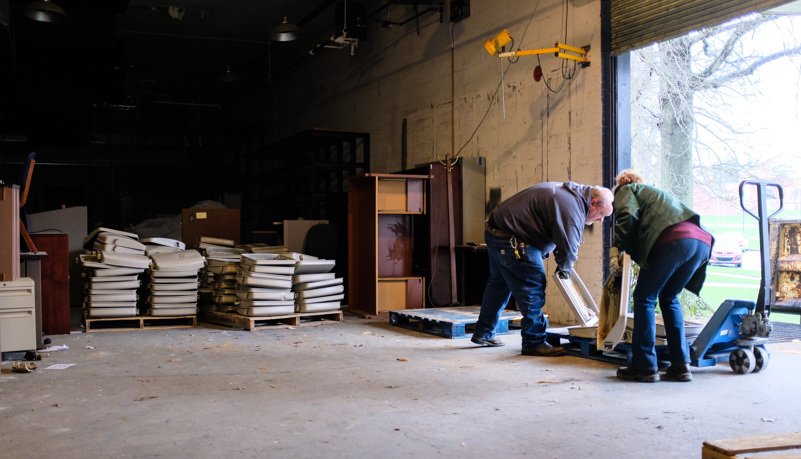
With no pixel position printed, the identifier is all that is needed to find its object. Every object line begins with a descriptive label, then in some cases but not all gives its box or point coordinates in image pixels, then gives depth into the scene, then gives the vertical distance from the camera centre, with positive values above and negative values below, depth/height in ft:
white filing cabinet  17.60 -2.03
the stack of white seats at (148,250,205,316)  24.68 -1.70
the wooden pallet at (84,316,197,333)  24.21 -3.21
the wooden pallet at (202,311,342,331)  24.27 -3.12
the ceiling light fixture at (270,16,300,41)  32.50 +9.81
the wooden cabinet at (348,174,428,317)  27.61 -0.26
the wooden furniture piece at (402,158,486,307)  28.17 +0.66
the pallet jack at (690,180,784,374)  15.83 -2.29
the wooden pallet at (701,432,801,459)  7.92 -2.52
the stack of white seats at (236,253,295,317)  24.17 -1.76
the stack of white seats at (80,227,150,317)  23.79 -1.34
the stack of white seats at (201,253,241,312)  26.12 -1.74
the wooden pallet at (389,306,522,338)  22.20 -2.85
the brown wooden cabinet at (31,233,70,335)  22.57 -1.49
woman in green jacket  15.11 -0.53
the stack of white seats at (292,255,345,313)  25.29 -1.88
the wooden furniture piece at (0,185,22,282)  17.85 +0.08
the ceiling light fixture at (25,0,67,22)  26.66 +8.95
